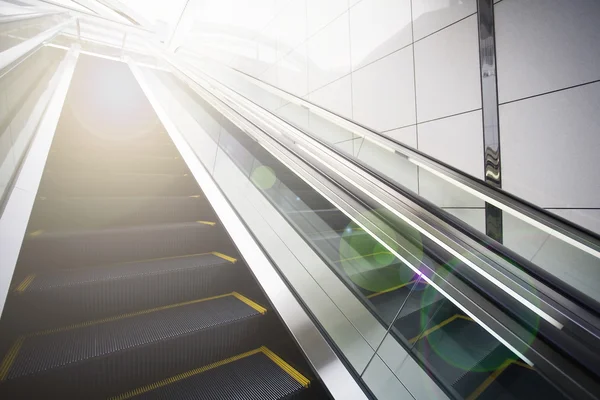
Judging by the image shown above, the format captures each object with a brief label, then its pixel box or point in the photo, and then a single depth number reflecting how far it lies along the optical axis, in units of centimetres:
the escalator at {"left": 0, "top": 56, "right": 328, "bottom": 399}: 117
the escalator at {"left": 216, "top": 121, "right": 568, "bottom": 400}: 80
